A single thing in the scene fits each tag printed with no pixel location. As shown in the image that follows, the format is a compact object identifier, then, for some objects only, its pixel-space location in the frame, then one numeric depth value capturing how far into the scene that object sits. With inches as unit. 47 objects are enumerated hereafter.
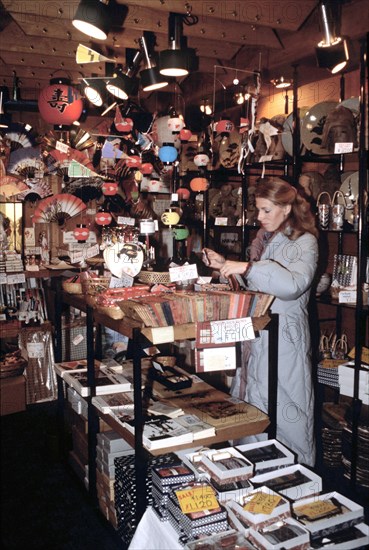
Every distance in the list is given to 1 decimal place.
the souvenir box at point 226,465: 74.0
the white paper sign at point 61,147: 212.1
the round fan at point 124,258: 108.8
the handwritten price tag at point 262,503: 66.0
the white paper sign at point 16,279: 201.3
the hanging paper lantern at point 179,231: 191.5
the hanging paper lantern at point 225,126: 175.3
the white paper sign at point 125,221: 192.8
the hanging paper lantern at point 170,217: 187.2
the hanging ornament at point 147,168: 197.5
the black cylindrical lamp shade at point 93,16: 113.0
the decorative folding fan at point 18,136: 220.5
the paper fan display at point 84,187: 232.5
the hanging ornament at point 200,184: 189.3
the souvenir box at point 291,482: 72.7
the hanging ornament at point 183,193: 204.1
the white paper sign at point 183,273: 94.7
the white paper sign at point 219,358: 85.7
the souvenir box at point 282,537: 61.7
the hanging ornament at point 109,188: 202.7
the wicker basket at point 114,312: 92.4
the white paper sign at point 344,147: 131.6
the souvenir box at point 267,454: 79.0
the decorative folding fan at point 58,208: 224.7
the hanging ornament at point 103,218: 200.2
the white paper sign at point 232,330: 85.6
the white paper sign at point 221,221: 186.8
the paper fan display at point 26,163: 222.4
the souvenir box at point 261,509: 65.4
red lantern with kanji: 161.0
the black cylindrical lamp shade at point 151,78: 154.7
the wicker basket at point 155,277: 111.3
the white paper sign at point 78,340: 174.2
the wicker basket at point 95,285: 108.8
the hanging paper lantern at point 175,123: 172.5
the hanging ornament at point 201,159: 185.2
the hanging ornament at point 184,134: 185.6
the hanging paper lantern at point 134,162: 196.7
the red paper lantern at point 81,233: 200.1
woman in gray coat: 98.3
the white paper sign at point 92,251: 214.5
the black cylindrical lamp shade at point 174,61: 135.0
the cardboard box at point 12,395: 185.6
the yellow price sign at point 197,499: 68.7
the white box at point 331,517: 65.0
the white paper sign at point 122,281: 108.5
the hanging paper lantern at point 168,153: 183.0
